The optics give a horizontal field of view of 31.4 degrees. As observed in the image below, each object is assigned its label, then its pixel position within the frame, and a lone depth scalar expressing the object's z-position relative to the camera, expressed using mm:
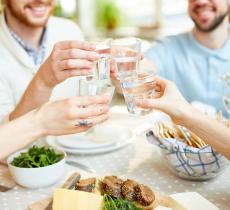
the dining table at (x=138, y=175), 1249
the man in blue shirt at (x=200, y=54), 2373
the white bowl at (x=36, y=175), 1273
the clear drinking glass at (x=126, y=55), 1377
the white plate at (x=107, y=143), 1551
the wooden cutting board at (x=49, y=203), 1161
